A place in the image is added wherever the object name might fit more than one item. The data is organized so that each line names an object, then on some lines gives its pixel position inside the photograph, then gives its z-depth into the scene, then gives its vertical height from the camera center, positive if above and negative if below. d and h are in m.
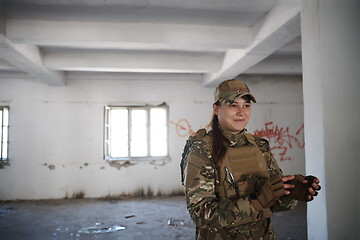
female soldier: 1.21 -0.17
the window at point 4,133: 6.23 +0.24
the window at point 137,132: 6.56 +0.25
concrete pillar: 2.21 +0.20
